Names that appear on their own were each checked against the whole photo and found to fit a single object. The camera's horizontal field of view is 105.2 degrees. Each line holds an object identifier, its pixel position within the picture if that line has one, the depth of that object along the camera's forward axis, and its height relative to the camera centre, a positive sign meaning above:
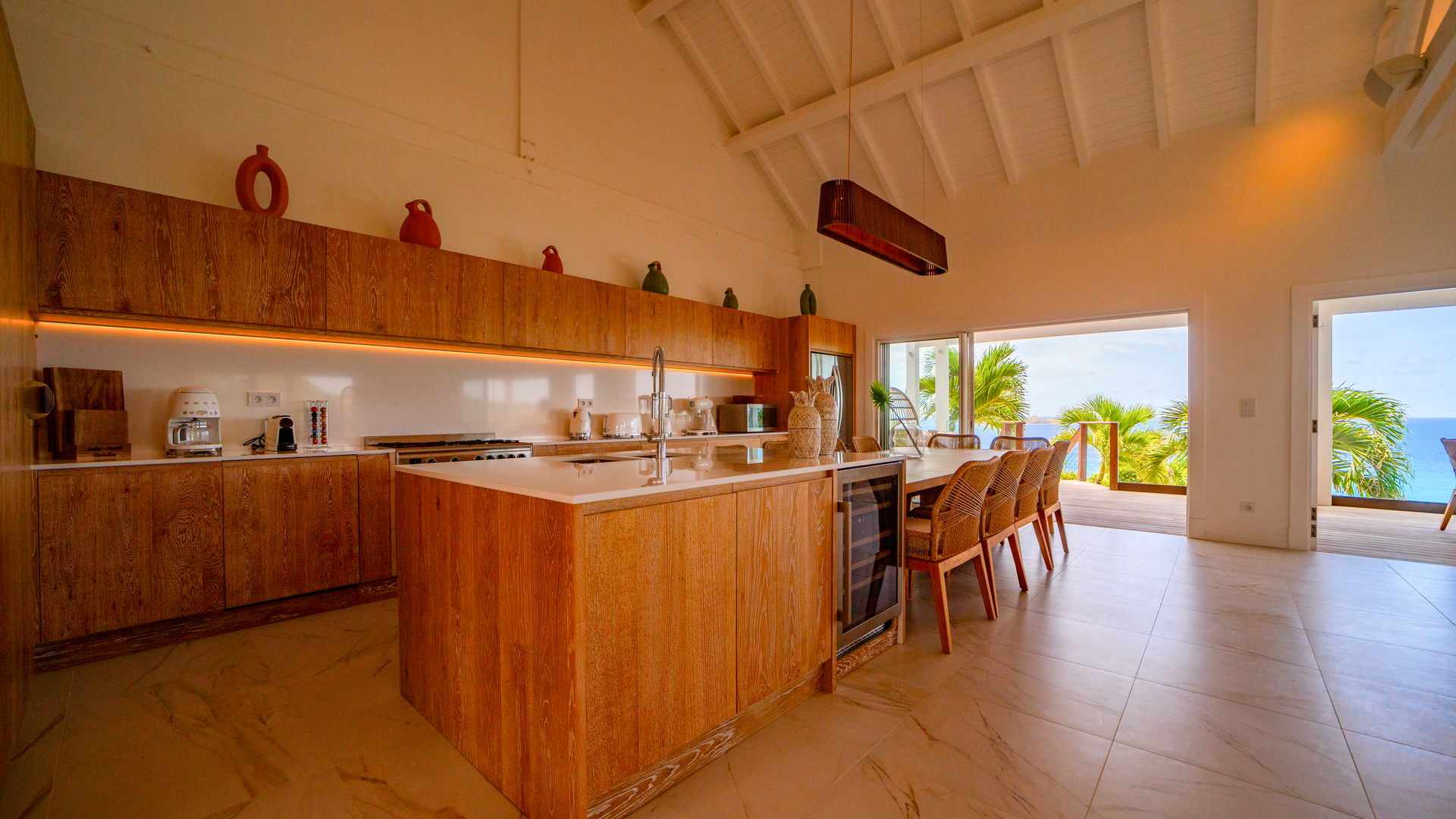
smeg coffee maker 2.84 -0.07
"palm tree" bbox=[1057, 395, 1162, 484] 8.09 -0.48
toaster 4.81 -0.18
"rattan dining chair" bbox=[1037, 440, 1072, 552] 3.77 -0.60
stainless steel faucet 2.00 +0.01
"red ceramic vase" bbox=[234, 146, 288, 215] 3.01 +1.25
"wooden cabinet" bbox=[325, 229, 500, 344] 3.27 +0.74
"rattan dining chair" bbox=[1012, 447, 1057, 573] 3.23 -0.50
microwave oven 5.80 -0.15
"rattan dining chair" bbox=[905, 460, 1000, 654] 2.51 -0.61
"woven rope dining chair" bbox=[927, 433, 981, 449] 5.11 -0.36
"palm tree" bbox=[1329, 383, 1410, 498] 5.98 -0.50
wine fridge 2.20 -0.62
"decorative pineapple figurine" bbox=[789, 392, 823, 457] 2.33 -0.11
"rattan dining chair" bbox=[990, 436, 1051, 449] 4.84 -0.36
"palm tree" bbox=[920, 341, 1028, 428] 8.41 +0.26
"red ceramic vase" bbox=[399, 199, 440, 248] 3.65 +1.18
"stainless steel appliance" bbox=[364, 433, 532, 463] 3.45 -0.27
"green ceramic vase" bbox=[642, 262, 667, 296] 5.14 +1.16
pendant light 2.67 +0.94
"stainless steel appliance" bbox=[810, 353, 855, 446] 6.34 +0.35
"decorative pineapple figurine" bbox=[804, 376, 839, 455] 2.53 -0.06
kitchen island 1.35 -0.60
